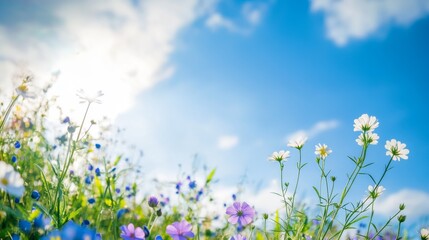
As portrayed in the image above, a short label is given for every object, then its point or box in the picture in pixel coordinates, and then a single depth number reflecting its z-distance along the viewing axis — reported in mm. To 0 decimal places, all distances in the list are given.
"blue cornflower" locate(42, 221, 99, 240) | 281
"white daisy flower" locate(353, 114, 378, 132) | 606
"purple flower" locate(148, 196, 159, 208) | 569
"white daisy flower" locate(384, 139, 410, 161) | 614
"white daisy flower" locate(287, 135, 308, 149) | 654
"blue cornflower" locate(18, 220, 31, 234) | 496
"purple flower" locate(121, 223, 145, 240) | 501
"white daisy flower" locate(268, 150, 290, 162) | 665
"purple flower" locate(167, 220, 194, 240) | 543
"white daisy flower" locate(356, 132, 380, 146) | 597
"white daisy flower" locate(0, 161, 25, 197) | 382
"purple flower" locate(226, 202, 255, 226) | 647
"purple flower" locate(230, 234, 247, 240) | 589
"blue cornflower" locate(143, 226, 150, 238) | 521
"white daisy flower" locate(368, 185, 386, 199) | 579
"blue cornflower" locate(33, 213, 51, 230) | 457
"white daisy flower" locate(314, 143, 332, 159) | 667
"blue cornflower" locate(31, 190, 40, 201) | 570
